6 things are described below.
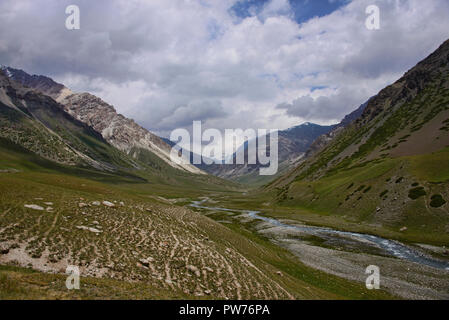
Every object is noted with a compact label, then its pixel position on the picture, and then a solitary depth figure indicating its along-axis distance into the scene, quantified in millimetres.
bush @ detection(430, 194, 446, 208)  59781
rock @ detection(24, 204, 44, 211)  30219
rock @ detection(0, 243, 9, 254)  21416
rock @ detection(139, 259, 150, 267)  24575
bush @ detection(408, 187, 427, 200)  66438
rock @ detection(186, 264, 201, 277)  24744
